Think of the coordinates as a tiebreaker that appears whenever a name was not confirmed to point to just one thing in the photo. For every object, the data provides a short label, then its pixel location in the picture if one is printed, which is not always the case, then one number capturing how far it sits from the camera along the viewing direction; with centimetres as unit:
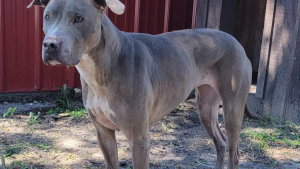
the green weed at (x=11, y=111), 575
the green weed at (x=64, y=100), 629
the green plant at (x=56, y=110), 604
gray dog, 264
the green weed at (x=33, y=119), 550
